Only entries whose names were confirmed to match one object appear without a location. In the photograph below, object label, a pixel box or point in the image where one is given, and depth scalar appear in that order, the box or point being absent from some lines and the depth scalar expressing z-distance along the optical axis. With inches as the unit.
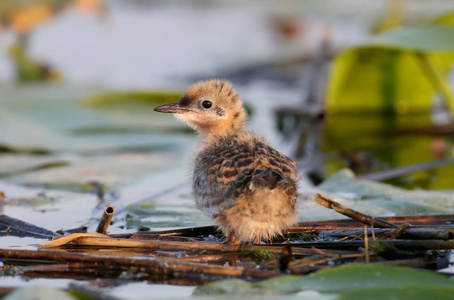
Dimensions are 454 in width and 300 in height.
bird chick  292.8
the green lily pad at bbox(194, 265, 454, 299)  244.5
